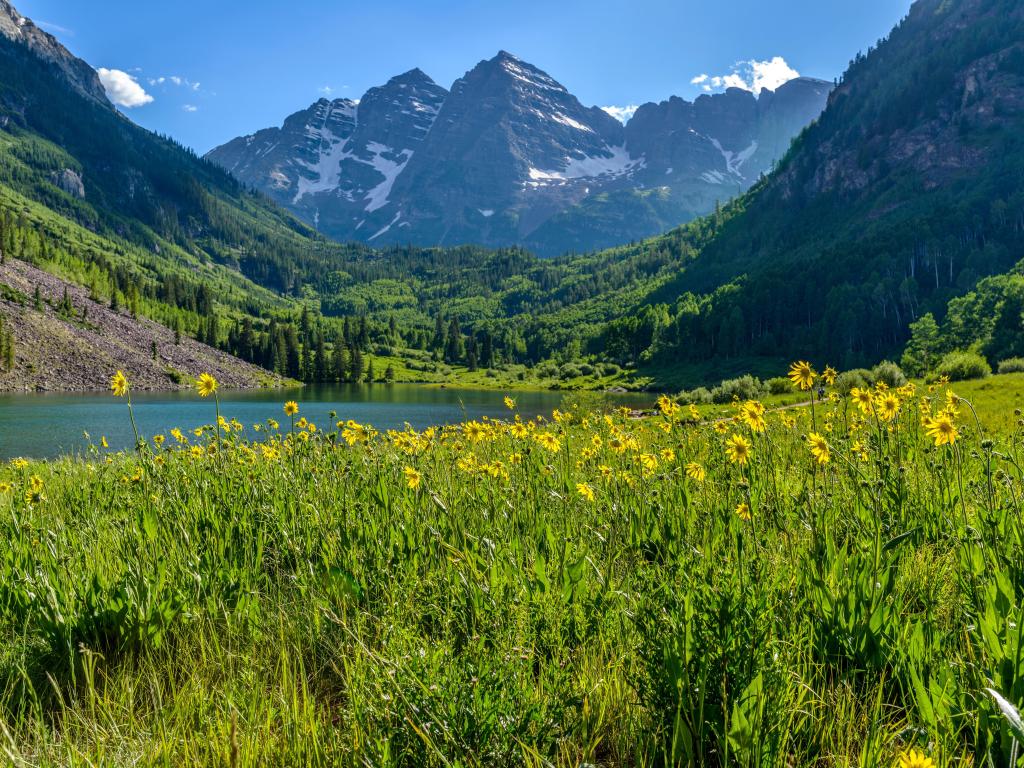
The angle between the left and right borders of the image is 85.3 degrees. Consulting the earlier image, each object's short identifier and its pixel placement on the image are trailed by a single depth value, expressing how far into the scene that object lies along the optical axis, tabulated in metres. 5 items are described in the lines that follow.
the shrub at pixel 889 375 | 32.75
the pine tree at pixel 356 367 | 163.62
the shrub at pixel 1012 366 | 42.47
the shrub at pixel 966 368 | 38.25
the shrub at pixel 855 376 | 32.14
